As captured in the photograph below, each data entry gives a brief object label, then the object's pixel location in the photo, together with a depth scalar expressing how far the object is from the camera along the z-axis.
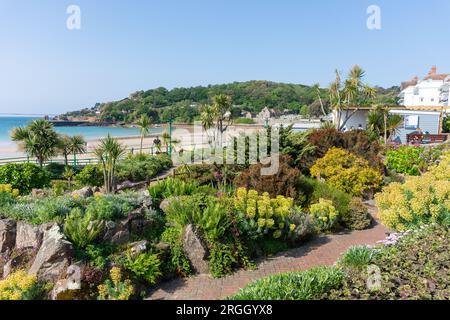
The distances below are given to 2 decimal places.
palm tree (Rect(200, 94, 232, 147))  26.80
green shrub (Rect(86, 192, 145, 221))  5.92
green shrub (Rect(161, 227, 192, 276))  5.57
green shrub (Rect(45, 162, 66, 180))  16.09
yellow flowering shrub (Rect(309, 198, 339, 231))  7.67
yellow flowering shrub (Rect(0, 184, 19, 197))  7.62
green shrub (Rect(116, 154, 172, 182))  16.33
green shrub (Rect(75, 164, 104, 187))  14.55
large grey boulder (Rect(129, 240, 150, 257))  5.40
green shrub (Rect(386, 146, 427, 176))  13.62
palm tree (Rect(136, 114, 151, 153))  26.14
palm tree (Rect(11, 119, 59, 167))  16.94
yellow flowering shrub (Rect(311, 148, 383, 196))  10.32
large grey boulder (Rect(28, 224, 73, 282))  4.80
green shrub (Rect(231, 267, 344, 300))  3.86
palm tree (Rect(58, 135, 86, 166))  18.27
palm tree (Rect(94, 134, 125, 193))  11.86
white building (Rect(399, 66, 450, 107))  44.81
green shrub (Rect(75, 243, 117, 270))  5.02
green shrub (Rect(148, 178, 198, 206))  7.54
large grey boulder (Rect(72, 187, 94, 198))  7.91
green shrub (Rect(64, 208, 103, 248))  5.28
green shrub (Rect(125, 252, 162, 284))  5.11
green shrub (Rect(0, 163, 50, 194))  11.23
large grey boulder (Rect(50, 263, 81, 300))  4.51
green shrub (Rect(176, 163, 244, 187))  11.13
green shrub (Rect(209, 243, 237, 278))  5.57
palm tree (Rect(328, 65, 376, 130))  27.23
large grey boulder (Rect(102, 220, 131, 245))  5.65
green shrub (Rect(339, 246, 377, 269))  4.62
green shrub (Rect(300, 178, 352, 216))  8.38
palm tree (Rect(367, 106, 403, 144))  24.98
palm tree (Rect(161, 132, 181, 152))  25.26
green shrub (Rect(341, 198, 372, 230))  8.00
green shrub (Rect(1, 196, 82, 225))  5.76
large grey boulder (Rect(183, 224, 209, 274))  5.65
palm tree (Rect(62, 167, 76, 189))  14.51
